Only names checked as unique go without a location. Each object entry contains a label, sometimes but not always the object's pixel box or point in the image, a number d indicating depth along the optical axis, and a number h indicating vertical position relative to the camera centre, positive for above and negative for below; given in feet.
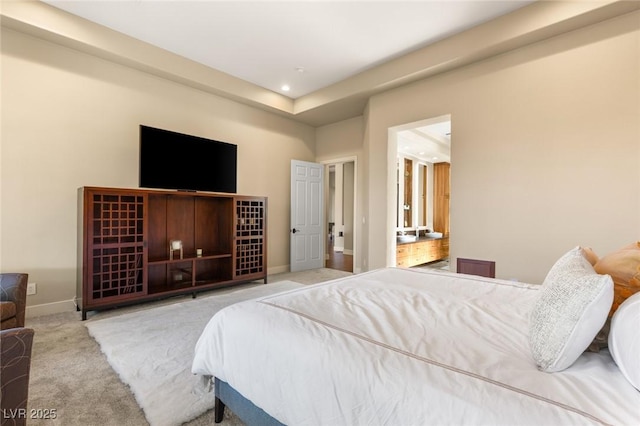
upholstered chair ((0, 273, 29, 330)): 6.88 -2.09
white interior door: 19.33 -0.08
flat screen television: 12.81 +2.52
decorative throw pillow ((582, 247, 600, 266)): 4.99 -0.73
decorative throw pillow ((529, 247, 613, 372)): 3.05 -1.13
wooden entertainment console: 10.94 -1.26
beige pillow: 3.76 -0.77
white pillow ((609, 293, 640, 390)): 2.79 -1.26
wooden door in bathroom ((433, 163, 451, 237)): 25.32 +1.25
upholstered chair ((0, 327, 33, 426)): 3.64 -2.01
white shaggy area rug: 5.80 -3.68
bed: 2.66 -1.64
